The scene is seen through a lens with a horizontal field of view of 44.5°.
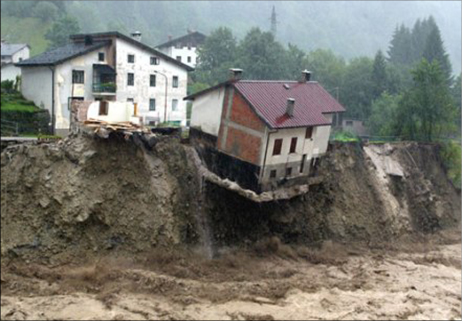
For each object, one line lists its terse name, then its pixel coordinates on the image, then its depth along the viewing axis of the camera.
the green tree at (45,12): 101.58
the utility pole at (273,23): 123.16
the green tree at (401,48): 110.38
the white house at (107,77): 41.94
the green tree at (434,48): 90.25
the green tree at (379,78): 75.00
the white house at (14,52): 70.69
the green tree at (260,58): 75.81
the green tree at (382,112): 62.29
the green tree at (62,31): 83.50
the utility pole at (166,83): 48.80
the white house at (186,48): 84.75
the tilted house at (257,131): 36.38
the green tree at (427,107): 51.72
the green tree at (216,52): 80.69
